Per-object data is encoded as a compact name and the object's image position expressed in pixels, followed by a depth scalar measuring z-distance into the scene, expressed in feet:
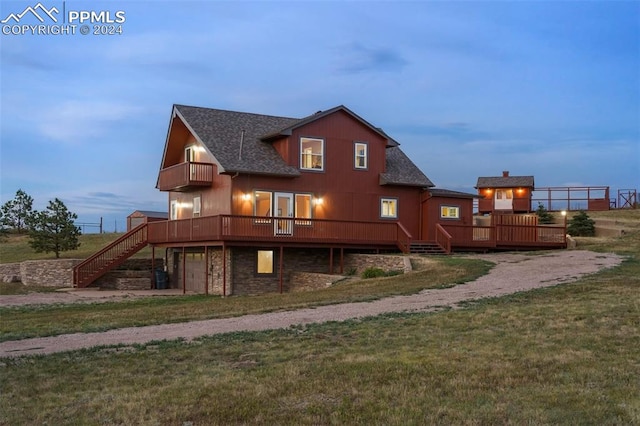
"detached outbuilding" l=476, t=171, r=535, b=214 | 177.06
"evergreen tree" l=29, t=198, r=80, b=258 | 128.78
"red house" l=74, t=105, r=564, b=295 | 100.99
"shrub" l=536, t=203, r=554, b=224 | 148.36
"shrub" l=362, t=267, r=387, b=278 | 89.75
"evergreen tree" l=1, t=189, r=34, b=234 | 165.07
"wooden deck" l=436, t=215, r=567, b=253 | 111.86
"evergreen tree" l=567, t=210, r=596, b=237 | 136.56
